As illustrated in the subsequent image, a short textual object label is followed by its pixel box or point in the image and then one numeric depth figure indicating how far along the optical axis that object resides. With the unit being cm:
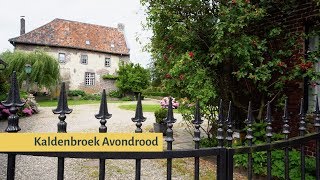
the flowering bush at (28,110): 1186
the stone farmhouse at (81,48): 3194
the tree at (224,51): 523
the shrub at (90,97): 3241
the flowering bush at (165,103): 873
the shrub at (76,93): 3234
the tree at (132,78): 3168
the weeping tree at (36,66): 2636
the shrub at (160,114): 889
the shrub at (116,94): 3303
